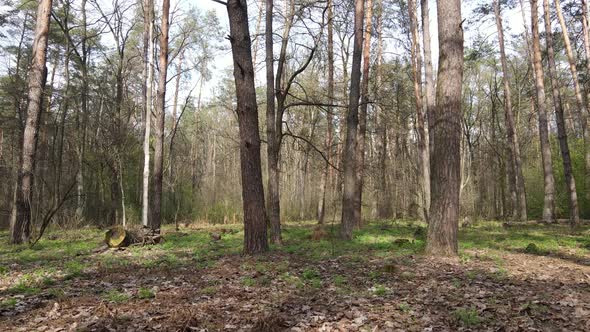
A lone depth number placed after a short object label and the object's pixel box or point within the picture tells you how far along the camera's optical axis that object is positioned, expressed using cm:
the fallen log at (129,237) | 940
